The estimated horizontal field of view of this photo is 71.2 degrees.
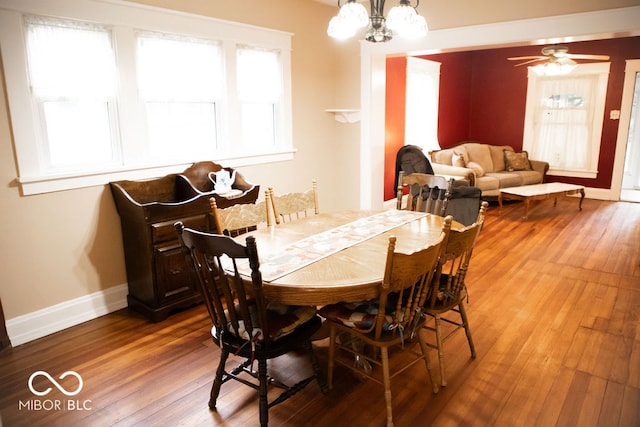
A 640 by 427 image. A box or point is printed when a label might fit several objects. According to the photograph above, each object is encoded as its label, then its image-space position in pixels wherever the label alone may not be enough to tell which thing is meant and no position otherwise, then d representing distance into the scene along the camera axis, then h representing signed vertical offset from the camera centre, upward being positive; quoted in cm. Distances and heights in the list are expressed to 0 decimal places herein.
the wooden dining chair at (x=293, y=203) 306 -55
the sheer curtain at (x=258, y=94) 429 +29
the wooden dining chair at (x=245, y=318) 186 -92
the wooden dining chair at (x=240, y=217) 267 -57
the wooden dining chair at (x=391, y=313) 194 -92
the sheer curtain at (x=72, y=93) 294 +23
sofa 681 -72
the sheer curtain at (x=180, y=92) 351 +27
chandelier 223 +51
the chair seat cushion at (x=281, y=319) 206 -93
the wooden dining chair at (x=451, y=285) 224 -89
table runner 213 -66
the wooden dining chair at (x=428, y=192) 331 -53
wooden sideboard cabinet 316 -80
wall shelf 507 +9
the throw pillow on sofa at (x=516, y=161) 768 -69
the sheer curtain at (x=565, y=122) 746 -3
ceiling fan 555 +81
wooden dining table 195 -67
